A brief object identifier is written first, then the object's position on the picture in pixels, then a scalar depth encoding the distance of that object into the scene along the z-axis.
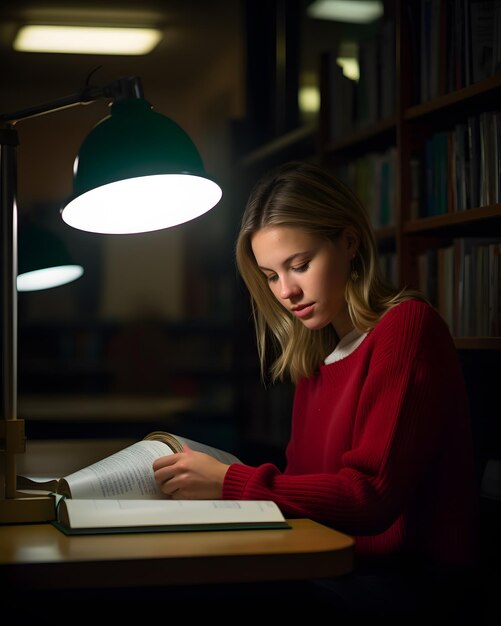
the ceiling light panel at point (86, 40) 4.62
